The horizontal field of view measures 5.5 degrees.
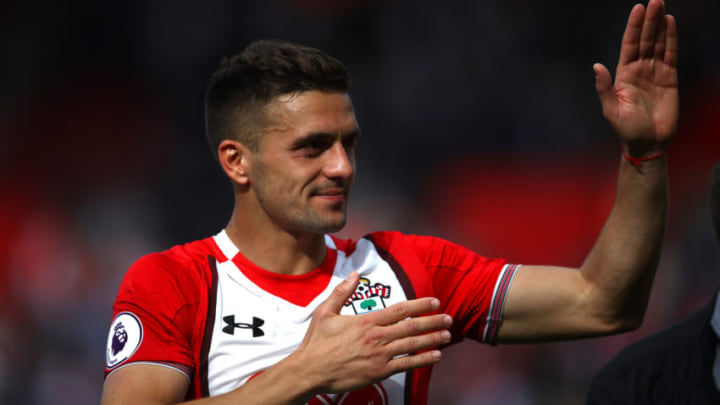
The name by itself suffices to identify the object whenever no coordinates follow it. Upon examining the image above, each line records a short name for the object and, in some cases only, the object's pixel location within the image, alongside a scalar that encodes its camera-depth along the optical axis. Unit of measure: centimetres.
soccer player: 991
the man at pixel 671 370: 975
